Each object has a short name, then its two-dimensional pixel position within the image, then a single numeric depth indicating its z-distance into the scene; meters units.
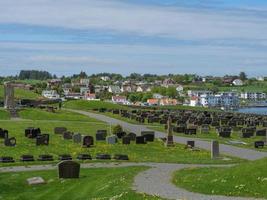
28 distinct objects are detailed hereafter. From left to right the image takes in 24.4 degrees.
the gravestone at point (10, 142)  43.38
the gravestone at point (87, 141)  44.31
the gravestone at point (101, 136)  49.05
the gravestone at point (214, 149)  39.66
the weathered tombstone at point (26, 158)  36.41
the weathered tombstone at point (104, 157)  37.81
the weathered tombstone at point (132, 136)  48.78
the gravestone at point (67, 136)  48.91
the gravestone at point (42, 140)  44.34
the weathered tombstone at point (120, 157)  37.84
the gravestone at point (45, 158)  36.84
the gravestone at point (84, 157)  37.41
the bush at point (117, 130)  52.79
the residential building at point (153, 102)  170.62
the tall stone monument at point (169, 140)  47.00
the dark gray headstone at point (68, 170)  29.75
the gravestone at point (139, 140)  47.85
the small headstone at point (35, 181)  28.57
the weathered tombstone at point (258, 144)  47.75
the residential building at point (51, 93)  154.60
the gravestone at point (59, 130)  53.44
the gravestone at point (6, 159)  35.84
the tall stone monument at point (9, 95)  79.71
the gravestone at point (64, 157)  36.96
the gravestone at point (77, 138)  46.50
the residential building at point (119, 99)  176.20
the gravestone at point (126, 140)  46.88
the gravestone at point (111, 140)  46.99
